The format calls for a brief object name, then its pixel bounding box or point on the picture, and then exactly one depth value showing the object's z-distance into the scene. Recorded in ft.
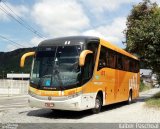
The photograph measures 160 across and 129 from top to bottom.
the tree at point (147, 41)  43.01
